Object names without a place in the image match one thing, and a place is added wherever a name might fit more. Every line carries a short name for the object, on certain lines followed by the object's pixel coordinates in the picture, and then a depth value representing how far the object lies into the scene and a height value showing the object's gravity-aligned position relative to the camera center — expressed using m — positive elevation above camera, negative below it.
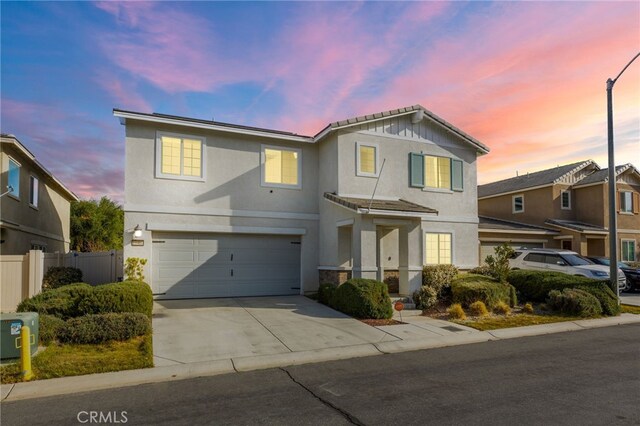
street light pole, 13.61 +1.60
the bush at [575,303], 13.08 -2.14
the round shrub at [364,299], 11.97 -1.87
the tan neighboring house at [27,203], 14.50 +1.45
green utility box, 7.56 -1.80
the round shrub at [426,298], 13.66 -2.04
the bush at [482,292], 13.52 -1.85
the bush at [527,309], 13.41 -2.36
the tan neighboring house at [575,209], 25.72 +1.93
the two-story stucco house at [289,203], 14.09 +1.28
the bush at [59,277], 13.39 -1.34
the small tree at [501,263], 14.95 -0.98
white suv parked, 17.48 -1.20
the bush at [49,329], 8.60 -1.95
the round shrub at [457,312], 12.31 -2.28
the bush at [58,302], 9.80 -1.59
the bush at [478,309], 12.85 -2.28
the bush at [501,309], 13.09 -2.30
